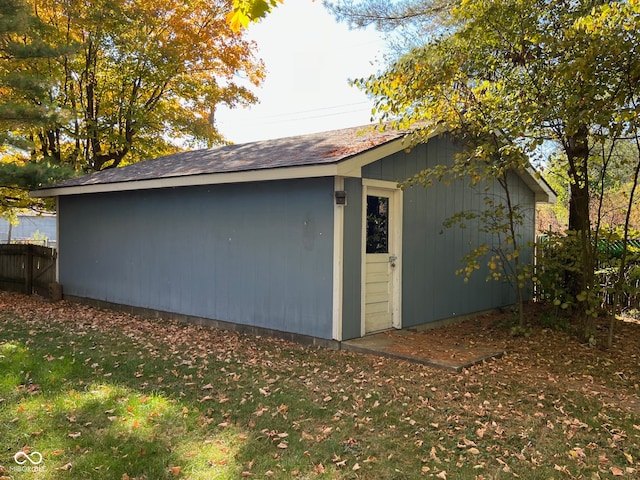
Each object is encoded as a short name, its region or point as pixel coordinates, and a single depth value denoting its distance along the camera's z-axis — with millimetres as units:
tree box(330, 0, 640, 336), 4949
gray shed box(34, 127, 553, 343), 6484
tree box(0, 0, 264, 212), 13555
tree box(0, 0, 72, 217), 8570
